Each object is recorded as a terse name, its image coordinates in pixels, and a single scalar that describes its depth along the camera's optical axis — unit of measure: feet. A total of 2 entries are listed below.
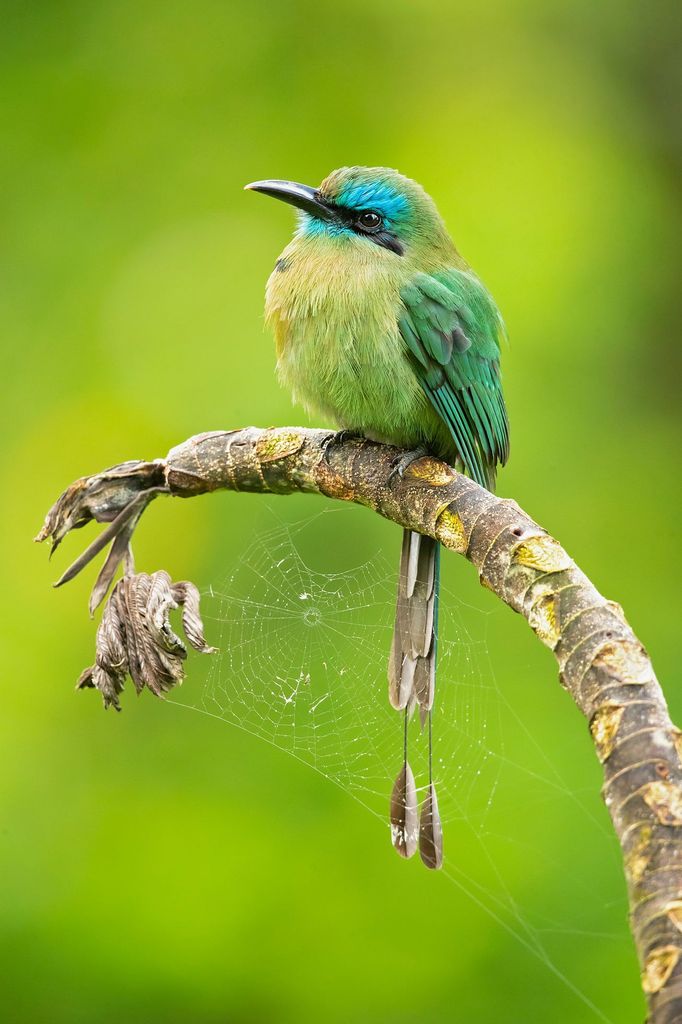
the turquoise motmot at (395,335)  23.27
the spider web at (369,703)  23.49
